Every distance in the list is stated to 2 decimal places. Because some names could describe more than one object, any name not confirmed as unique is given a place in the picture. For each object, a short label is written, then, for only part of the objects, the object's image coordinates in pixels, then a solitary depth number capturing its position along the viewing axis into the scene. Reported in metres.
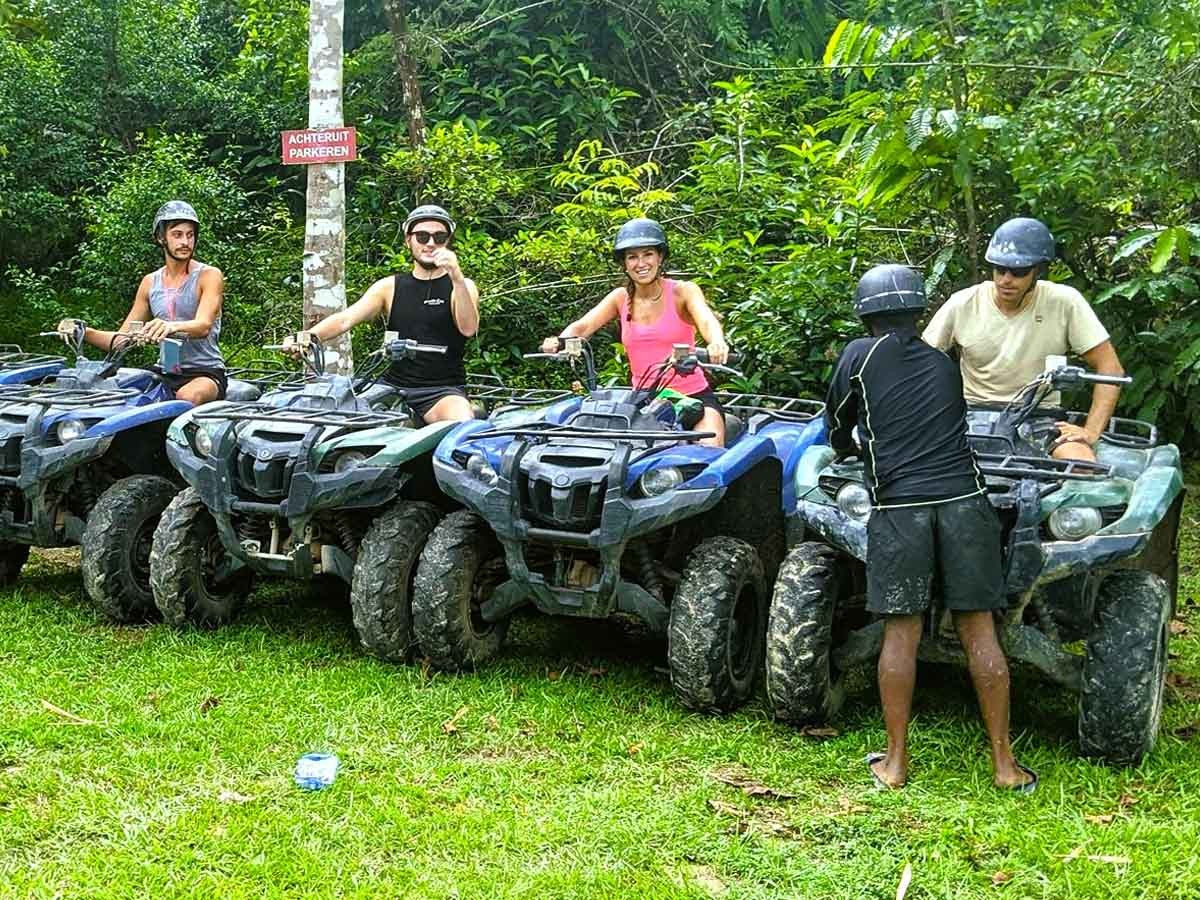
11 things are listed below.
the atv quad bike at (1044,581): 4.54
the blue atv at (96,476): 6.39
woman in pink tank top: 6.24
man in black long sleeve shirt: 4.47
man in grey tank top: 7.26
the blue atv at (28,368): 7.75
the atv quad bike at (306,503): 5.76
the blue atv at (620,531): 5.20
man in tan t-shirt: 5.33
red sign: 7.85
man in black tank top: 6.77
